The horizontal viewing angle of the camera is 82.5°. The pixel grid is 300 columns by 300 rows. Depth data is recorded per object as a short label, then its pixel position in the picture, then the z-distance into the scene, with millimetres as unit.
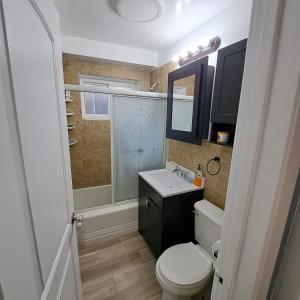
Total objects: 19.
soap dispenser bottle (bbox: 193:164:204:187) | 1711
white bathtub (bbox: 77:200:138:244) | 1963
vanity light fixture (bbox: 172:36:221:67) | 1528
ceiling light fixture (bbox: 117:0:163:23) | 1368
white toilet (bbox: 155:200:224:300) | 1158
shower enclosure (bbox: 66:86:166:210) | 1985
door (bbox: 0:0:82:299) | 393
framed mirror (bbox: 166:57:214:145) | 1539
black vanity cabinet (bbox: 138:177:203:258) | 1593
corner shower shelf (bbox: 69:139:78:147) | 2520
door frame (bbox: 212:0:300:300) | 451
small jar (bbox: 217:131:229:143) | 1335
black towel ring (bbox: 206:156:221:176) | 1559
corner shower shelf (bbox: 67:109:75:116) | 2433
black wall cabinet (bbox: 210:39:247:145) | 1139
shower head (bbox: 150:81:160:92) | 2539
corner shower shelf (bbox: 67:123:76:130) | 2527
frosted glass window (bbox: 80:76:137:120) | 2602
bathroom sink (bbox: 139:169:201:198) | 1604
